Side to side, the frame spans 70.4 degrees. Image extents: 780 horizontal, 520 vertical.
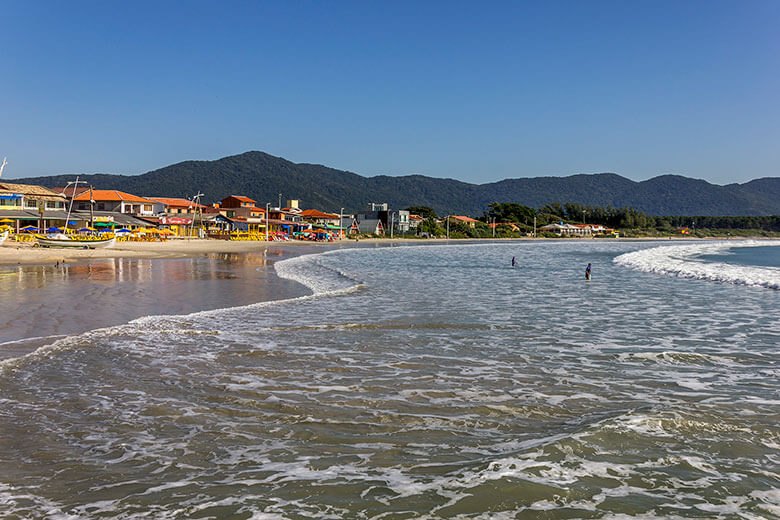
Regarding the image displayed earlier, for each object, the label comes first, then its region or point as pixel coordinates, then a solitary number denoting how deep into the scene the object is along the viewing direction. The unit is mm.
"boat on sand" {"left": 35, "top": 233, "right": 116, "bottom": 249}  45156
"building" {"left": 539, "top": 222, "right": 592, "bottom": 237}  192175
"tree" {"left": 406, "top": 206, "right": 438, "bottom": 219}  172612
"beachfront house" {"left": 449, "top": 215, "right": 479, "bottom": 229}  169650
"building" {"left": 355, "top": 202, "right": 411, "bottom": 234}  140375
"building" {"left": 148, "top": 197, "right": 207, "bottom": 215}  96912
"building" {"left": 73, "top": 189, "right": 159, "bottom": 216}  85938
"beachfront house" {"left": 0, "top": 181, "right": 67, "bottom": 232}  65750
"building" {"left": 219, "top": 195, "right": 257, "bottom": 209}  121750
